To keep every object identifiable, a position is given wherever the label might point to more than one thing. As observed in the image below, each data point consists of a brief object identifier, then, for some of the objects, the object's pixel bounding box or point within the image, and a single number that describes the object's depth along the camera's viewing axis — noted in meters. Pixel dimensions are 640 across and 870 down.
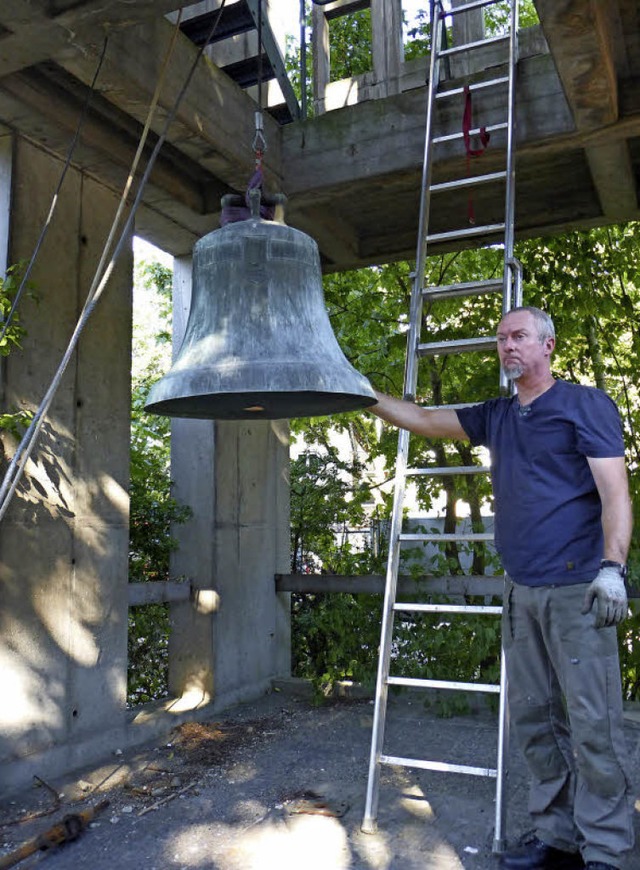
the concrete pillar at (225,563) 5.55
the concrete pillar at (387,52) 4.81
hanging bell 2.27
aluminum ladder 3.34
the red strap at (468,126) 4.36
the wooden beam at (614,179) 4.68
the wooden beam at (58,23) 3.05
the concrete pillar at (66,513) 3.93
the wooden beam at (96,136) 3.95
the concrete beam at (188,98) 3.62
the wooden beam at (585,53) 3.22
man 2.71
